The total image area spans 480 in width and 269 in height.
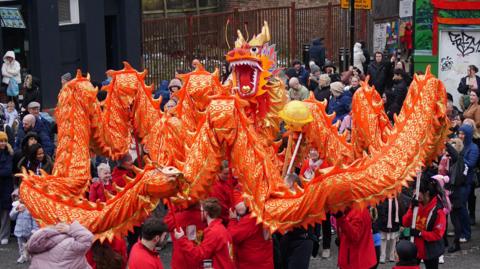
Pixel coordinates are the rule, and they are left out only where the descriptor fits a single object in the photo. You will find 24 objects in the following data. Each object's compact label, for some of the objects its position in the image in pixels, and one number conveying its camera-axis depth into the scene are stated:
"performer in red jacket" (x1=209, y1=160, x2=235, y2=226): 9.96
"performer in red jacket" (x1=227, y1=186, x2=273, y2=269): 9.11
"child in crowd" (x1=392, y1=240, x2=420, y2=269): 8.53
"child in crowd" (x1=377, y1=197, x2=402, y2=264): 11.38
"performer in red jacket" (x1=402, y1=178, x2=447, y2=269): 10.28
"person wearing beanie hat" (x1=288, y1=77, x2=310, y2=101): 16.67
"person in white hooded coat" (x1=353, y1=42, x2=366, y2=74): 23.88
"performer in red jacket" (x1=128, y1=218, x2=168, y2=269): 7.84
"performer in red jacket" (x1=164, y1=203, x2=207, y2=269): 9.01
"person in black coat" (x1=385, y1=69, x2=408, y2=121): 16.84
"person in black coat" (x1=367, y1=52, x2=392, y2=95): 19.78
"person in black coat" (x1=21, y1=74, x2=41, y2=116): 17.94
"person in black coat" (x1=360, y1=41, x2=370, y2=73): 23.94
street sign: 21.95
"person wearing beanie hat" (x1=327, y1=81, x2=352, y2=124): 15.58
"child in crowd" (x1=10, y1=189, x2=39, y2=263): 12.11
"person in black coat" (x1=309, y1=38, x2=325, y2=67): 23.53
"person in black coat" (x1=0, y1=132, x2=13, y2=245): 13.02
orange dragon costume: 8.64
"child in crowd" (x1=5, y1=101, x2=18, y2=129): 15.31
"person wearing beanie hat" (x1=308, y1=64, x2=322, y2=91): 18.75
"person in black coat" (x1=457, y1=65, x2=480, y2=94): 17.75
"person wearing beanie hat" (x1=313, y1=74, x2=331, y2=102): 16.94
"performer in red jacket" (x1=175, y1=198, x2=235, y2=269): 8.73
